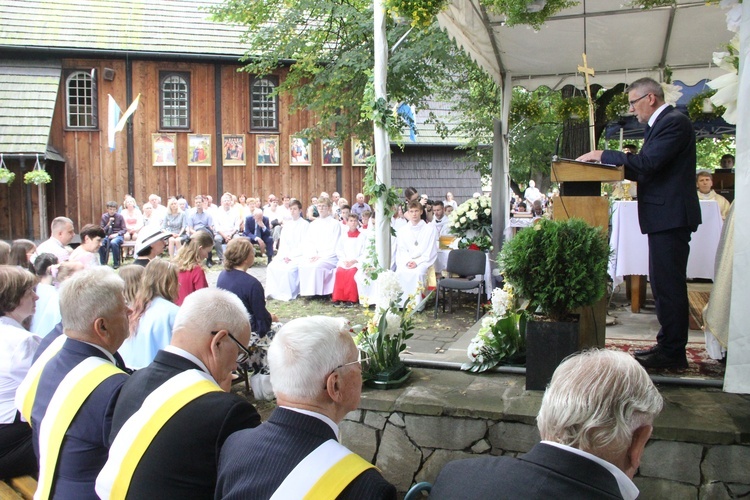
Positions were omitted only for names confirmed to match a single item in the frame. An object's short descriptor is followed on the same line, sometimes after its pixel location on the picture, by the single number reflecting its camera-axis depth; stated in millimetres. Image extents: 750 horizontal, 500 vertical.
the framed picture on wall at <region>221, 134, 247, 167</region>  21859
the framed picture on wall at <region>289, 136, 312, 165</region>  22203
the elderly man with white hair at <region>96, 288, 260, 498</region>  2180
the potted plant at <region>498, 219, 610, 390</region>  3977
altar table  6773
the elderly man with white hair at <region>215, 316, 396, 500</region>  1801
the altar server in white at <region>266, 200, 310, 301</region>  12570
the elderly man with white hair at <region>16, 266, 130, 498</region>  2607
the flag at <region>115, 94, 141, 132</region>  19828
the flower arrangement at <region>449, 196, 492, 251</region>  11023
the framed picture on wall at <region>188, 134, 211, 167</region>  21641
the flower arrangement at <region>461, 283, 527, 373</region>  4645
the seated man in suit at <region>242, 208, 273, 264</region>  17250
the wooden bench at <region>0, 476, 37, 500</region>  3384
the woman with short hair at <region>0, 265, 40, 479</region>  3514
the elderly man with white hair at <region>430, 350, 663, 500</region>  1647
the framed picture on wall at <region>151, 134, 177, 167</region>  21406
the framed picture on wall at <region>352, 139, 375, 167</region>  22469
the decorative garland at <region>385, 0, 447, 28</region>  5535
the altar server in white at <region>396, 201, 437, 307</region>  11227
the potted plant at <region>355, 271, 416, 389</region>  4371
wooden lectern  4348
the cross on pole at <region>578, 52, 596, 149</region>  5409
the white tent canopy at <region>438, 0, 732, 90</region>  7734
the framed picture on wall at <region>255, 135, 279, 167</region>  22078
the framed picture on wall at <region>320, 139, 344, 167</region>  22406
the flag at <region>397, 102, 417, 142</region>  13528
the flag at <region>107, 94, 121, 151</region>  19734
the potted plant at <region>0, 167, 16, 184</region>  18453
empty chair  9844
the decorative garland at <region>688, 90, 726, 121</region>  6316
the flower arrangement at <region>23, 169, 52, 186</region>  18625
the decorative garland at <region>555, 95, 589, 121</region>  8570
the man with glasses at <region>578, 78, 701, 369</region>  4250
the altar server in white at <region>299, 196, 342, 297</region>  12336
